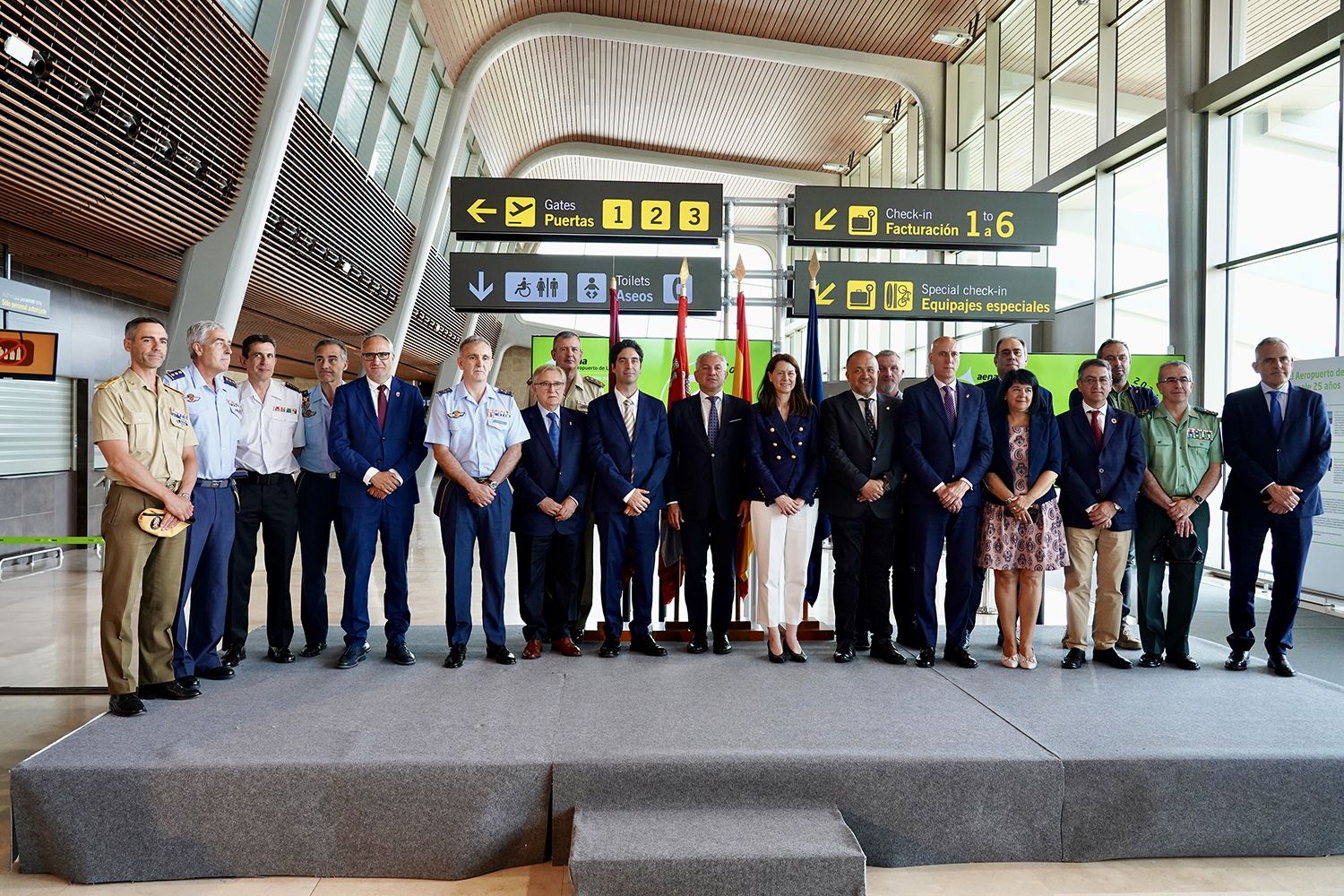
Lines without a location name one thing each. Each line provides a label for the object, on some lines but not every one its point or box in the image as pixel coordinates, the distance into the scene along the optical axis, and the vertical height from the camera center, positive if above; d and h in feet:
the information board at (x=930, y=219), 20.26 +5.39
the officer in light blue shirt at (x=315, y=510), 13.21 -1.20
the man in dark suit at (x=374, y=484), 12.67 -0.75
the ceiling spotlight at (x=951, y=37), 39.70 +19.32
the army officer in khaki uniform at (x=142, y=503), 10.35 -0.89
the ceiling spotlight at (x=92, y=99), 17.13 +6.85
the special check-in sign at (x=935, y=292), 21.15 +3.77
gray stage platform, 8.37 -3.57
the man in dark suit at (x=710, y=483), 13.57 -0.74
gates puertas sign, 18.61 +5.10
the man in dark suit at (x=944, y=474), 12.98 -0.53
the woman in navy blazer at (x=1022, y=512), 12.92 -1.11
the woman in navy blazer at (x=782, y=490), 13.23 -0.82
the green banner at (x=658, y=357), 23.49 +2.35
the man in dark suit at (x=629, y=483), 13.35 -0.73
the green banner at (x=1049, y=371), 26.00 +2.20
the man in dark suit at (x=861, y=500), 13.16 -0.90
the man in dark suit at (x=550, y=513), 13.35 -1.18
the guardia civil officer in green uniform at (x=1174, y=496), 13.37 -0.88
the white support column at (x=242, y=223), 22.98 +5.94
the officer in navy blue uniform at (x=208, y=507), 11.56 -1.04
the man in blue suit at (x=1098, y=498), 13.12 -0.89
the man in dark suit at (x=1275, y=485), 12.92 -0.65
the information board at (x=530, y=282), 18.53 +3.44
